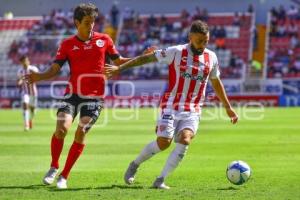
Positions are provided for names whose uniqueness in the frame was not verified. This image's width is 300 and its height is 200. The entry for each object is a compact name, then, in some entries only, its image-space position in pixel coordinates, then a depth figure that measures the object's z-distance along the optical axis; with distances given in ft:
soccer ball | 61.72
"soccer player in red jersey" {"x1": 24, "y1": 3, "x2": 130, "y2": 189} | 63.31
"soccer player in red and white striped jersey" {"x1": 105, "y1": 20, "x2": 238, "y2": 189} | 60.75
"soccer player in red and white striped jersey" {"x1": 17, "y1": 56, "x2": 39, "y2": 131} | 145.38
